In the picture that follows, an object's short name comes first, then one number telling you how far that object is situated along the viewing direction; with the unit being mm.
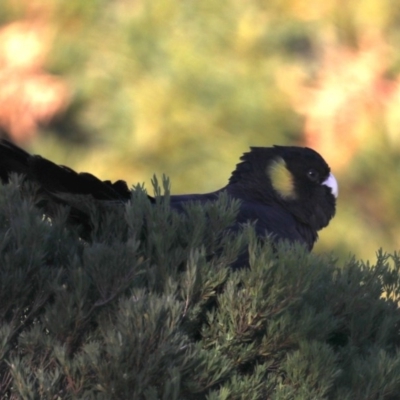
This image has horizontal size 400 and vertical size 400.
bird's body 9016
